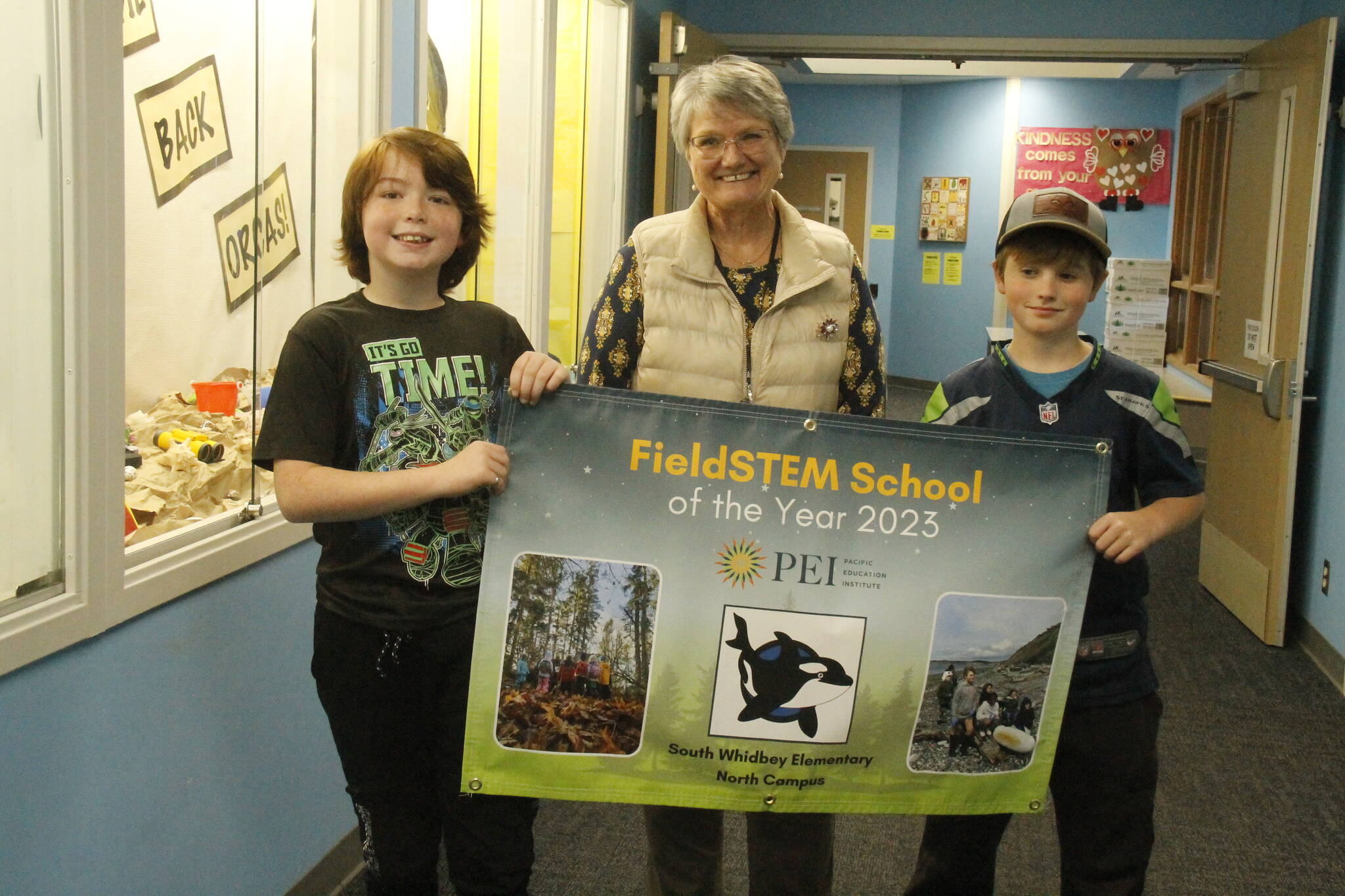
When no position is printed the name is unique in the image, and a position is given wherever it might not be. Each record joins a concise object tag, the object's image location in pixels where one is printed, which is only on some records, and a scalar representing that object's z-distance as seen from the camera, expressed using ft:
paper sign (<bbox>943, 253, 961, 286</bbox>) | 34.24
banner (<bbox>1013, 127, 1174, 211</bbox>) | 31.32
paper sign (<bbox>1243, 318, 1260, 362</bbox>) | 14.85
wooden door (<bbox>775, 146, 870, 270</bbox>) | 35.86
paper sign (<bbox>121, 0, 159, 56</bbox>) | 6.78
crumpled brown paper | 6.49
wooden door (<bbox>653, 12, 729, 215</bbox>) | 14.17
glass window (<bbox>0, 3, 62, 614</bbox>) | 5.00
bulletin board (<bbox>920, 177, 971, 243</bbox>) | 34.04
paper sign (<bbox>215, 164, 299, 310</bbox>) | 7.99
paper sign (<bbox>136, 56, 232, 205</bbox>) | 7.90
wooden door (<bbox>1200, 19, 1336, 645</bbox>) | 13.67
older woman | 5.57
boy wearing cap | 5.14
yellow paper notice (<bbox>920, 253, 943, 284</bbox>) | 34.81
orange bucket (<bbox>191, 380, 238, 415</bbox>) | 8.01
